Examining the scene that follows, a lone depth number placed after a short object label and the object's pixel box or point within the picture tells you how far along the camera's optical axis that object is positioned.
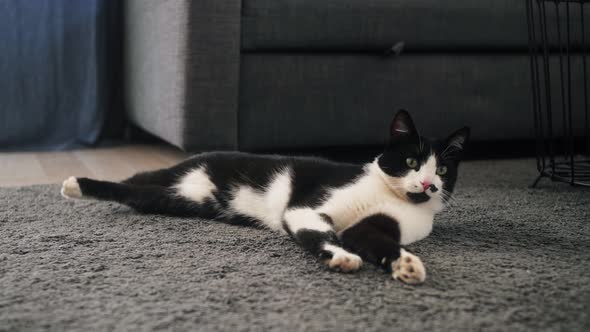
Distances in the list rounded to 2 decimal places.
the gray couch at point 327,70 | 1.46
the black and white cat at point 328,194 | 0.83
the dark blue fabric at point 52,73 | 2.02
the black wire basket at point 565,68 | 1.71
